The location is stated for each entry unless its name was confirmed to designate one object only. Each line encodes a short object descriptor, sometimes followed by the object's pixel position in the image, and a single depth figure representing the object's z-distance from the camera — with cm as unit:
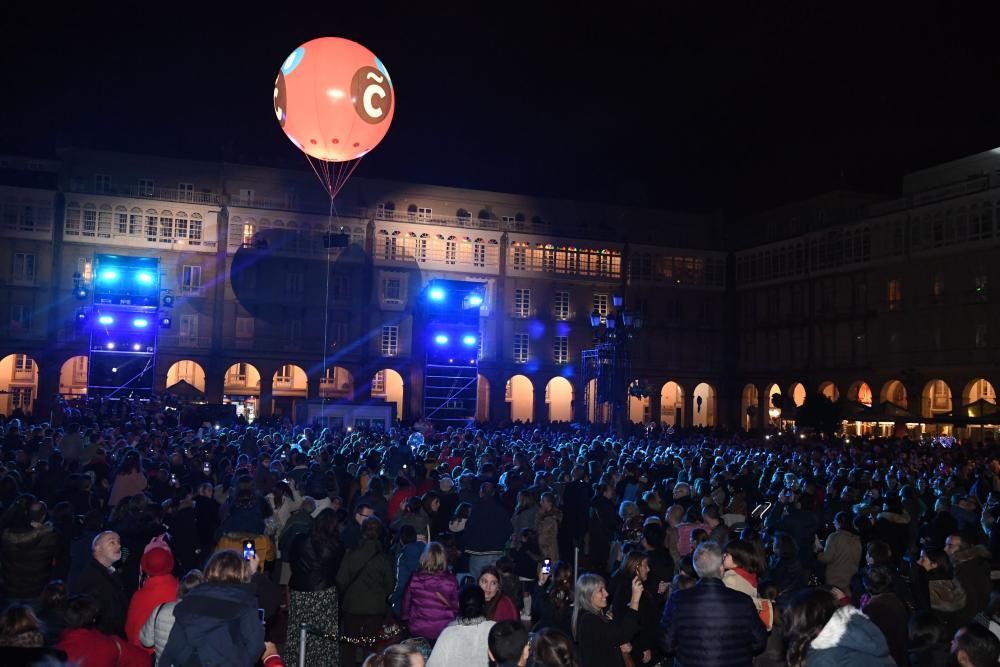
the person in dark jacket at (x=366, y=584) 727
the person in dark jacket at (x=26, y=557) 710
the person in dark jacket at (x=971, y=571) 767
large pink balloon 1415
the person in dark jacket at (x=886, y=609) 629
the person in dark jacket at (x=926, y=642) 538
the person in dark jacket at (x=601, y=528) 1030
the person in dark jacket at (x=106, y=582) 633
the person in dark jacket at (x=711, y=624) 528
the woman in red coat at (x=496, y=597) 621
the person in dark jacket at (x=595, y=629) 548
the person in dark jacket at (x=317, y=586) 734
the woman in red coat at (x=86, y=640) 486
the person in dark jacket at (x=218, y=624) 480
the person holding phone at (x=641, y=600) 642
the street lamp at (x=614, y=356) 2710
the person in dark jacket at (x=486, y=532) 962
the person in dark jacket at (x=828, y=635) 481
